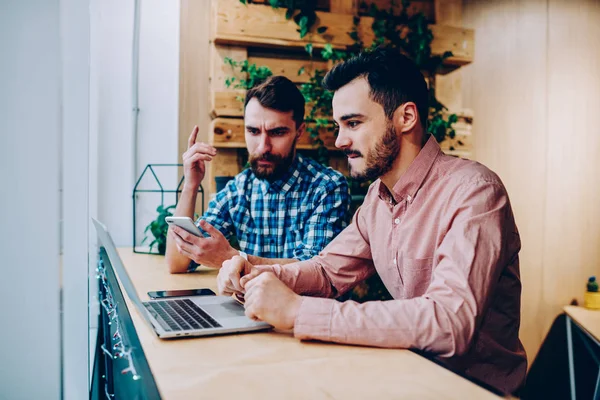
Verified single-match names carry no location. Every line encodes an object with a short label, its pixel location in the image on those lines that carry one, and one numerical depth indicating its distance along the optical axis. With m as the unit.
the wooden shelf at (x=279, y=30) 2.88
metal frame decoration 2.58
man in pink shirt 1.03
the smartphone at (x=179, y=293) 1.55
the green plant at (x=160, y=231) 2.51
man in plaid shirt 2.08
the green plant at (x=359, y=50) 2.99
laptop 1.11
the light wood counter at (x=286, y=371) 0.80
